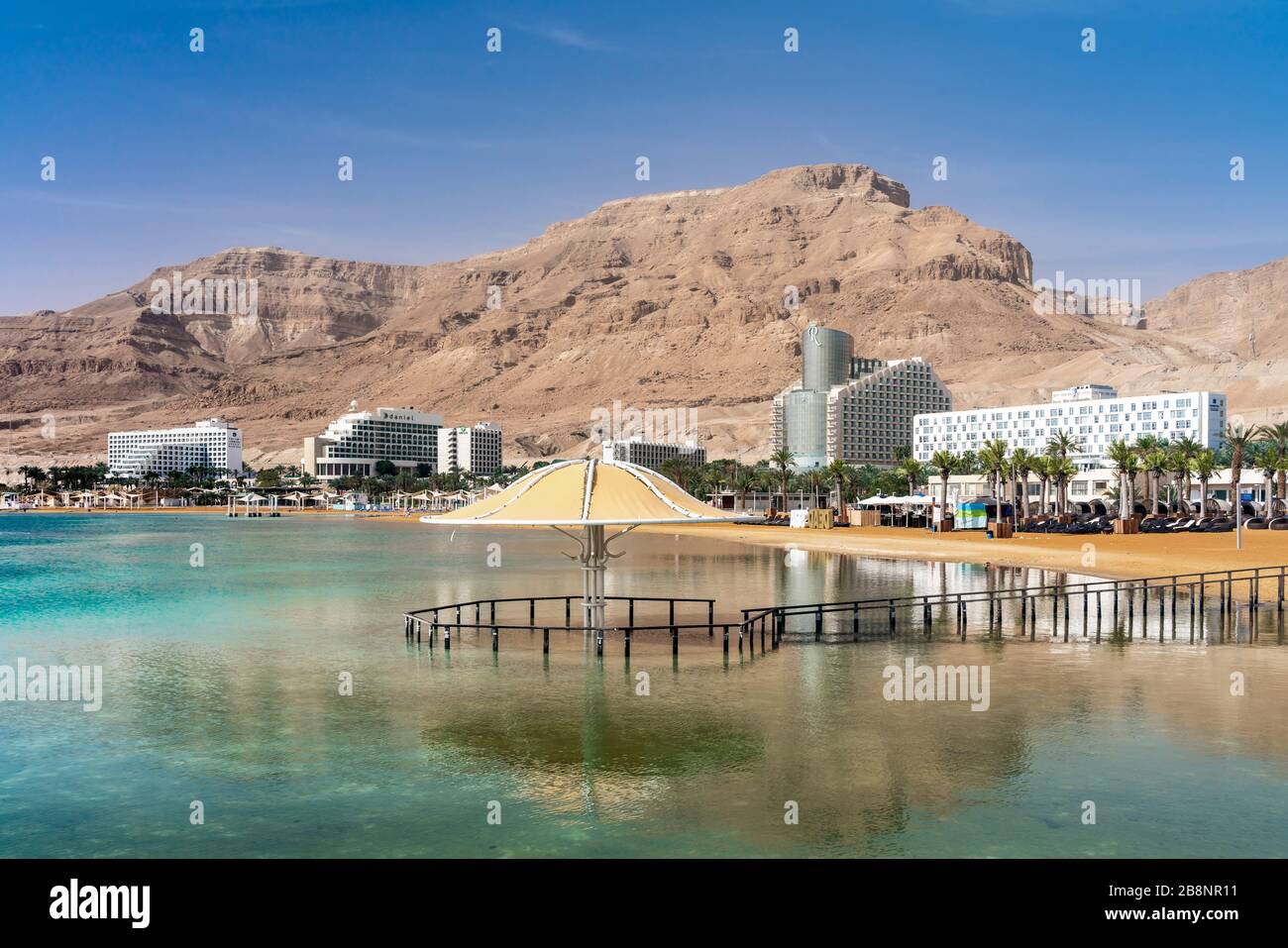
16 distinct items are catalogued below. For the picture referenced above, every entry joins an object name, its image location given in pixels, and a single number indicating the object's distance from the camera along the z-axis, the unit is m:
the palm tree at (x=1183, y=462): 98.62
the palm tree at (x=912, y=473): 119.81
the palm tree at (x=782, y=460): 137.38
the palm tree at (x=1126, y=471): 92.06
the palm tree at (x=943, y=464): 96.71
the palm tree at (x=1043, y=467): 101.69
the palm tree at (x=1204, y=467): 94.00
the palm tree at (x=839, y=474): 125.31
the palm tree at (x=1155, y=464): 101.79
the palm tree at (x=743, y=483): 152.50
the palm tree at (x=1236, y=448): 84.12
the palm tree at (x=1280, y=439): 94.07
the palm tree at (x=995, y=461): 98.19
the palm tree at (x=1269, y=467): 91.31
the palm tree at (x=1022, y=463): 97.81
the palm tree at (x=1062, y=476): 100.44
